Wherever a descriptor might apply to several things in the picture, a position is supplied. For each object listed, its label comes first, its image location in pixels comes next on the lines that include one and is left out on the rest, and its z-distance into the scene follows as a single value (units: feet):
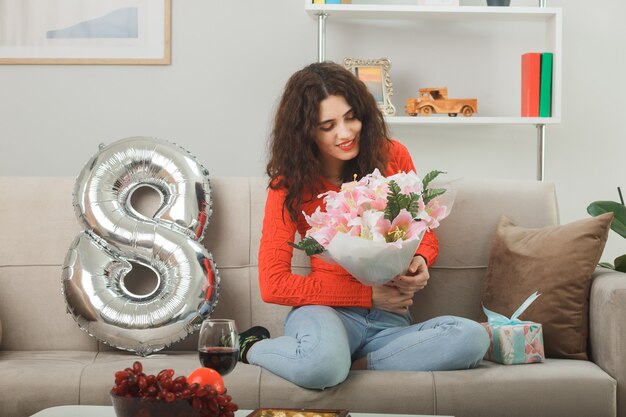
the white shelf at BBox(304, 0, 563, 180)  11.45
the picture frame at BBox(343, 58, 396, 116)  11.75
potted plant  8.94
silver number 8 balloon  8.15
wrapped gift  7.34
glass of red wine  4.83
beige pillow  7.70
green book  11.53
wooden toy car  11.64
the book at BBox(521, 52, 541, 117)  11.51
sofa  7.61
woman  7.09
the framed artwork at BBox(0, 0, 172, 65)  12.35
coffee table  5.14
